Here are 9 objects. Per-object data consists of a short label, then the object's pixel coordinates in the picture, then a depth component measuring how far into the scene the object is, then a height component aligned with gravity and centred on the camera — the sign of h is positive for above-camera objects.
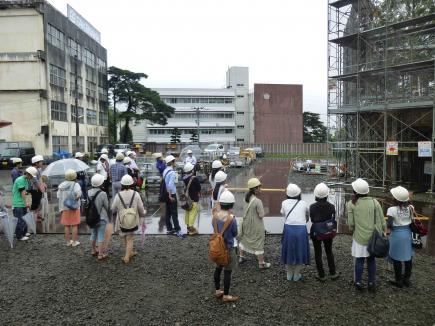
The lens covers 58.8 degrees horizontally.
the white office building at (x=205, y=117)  67.00 +4.71
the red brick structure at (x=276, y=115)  64.75 +4.73
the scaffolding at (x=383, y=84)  15.99 +2.67
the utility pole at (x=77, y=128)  33.52 +1.44
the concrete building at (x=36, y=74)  31.62 +6.07
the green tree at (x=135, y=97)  43.81 +5.41
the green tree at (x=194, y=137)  63.68 +1.15
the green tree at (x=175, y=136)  59.55 +1.18
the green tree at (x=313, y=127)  68.69 +2.82
